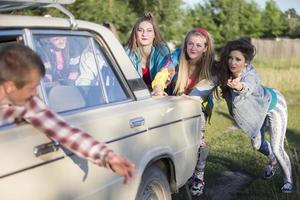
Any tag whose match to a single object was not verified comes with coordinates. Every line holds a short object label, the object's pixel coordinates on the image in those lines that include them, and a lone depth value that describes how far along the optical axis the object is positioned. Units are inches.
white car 118.5
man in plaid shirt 118.4
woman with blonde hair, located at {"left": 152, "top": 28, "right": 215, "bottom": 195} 238.1
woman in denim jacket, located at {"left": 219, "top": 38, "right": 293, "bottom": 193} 241.9
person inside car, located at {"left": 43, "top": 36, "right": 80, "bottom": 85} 143.3
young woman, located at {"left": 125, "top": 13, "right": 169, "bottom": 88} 234.4
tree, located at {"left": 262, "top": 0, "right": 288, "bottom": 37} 2418.8
